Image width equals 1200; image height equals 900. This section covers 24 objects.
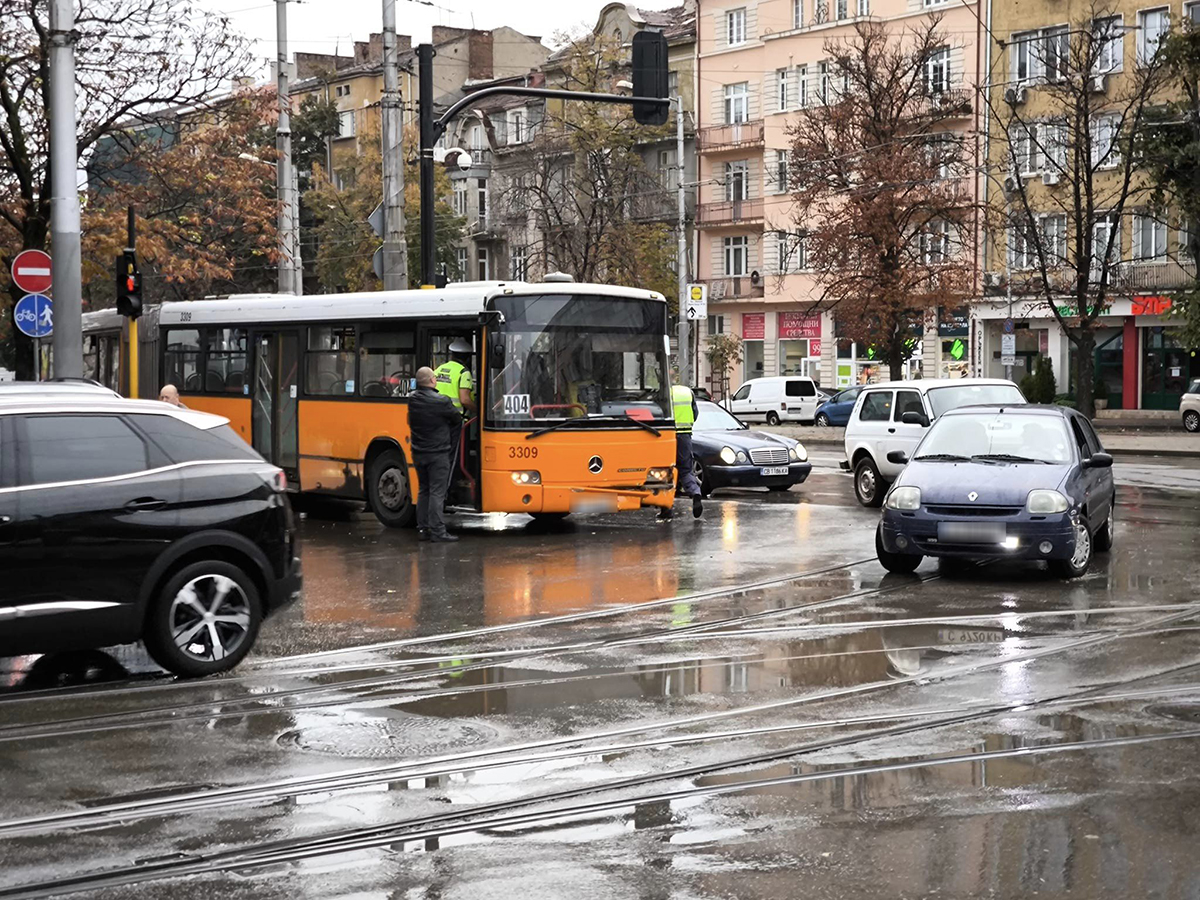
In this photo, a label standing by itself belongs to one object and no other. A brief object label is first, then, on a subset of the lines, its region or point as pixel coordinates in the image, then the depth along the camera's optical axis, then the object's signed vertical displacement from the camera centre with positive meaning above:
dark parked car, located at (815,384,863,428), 54.62 -1.30
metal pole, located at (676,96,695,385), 48.47 +3.37
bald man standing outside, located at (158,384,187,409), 17.53 -0.17
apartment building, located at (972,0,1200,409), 54.22 +4.38
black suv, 9.21 -0.89
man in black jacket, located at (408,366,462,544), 17.66 -0.67
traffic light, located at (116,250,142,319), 21.56 +1.21
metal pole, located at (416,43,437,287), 24.23 +3.29
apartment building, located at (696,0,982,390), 65.00 +7.91
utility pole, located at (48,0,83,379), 18.00 +1.95
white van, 57.91 -1.00
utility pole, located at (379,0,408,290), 25.80 +2.79
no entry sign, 19.89 +1.30
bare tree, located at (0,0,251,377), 23.80 +4.43
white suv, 21.78 -0.63
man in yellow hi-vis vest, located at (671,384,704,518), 20.27 -0.89
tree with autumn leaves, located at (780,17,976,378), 45.88 +4.73
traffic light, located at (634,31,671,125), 23.02 +4.24
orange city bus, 18.38 -0.23
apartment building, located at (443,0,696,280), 59.12 +9.09
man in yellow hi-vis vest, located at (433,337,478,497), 18.61 -0.06
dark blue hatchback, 13.88 -1.06
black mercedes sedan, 23.77 -1.28
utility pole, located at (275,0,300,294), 31.77 +3.92
